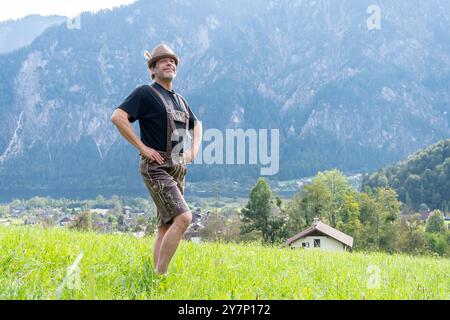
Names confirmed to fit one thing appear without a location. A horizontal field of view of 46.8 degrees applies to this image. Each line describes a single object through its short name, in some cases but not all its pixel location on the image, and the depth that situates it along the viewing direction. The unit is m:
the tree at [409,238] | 53.78
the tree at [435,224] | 69.88
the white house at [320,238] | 43.56
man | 5.11
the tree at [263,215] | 48.34
